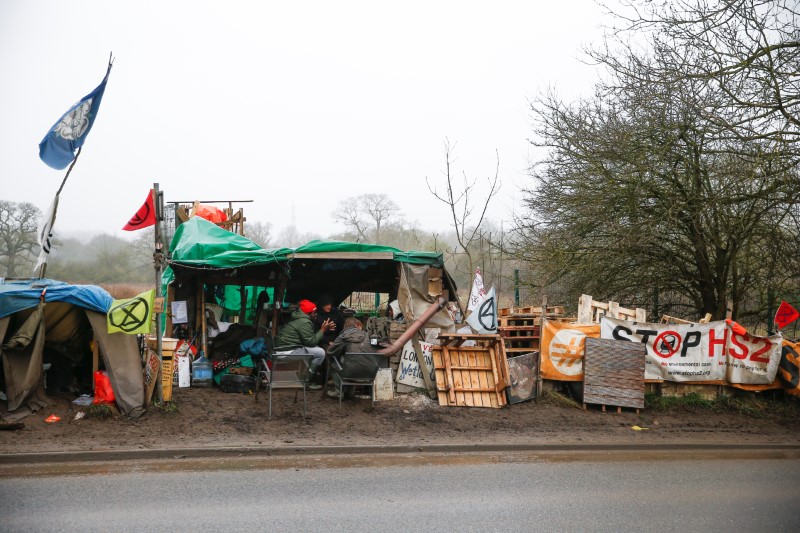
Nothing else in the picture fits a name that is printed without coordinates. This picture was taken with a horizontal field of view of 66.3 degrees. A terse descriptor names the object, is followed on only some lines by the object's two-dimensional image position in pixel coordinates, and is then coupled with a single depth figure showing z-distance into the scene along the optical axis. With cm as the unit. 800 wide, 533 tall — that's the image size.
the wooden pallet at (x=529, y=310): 1370
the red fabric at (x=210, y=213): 1579
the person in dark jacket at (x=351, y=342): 1032
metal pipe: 1107
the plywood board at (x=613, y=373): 1100
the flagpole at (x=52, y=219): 971
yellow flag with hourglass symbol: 895
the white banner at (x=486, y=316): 1171
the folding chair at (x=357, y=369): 1004
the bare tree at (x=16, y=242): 2378
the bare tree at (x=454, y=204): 1638
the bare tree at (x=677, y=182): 1100
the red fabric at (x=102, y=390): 921
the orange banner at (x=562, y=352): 1129
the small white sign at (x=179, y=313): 1168
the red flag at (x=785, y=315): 1252
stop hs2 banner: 1157
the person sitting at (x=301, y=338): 1088
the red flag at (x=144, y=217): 979
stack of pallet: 1182
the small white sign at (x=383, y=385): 1084
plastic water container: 1114
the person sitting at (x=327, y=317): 1224
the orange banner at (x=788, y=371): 1162
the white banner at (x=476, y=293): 1216
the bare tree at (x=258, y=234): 4190
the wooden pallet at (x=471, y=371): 1079
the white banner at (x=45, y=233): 972
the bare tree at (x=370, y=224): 4252
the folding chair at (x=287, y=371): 953
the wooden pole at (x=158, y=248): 938
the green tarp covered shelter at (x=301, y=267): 1151
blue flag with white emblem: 964
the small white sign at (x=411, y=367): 1123
